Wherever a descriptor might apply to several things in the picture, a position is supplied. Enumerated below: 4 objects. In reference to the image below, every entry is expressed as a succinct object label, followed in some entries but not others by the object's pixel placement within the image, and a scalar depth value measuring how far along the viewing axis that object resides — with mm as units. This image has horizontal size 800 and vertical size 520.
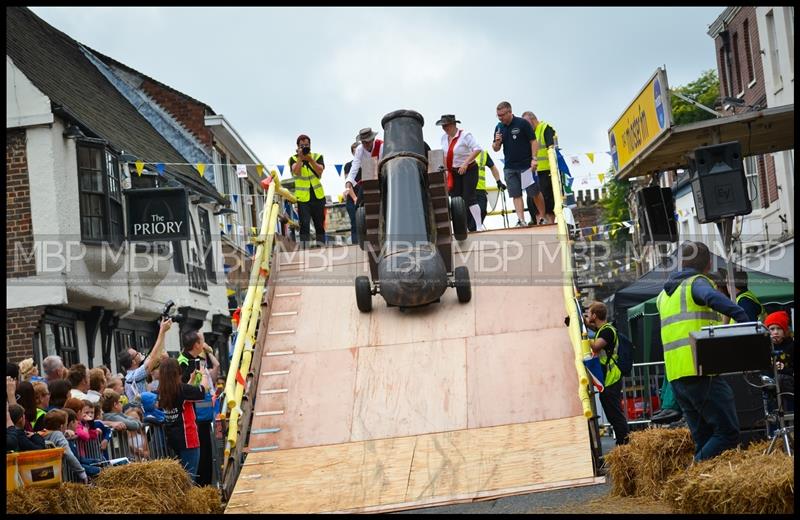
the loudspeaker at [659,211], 15383
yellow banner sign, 13572
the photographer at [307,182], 19391
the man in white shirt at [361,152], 18625
